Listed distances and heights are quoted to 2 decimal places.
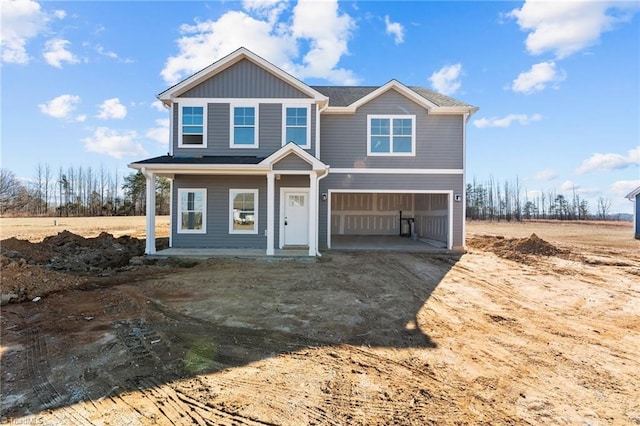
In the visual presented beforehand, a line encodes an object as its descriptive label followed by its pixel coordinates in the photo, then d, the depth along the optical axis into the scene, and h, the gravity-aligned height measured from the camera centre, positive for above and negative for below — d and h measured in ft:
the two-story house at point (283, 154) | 37.17 +7.50
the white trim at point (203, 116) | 39.91 +11.82
